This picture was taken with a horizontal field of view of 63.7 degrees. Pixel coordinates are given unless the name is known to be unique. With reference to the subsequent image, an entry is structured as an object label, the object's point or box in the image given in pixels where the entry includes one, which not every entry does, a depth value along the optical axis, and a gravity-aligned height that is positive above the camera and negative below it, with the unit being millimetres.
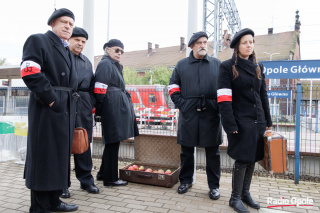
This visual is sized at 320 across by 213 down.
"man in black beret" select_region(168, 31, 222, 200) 3615 +8
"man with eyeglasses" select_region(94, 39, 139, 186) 3834 -36
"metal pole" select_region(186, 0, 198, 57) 4137 +1443
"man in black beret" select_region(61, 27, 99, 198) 3682 +30
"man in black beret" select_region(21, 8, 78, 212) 2559 -62
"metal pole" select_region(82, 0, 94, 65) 4930 +1575
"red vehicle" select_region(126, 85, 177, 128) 9288 -290
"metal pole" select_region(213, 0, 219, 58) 12553 +4338
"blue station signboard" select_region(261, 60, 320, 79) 4245 +671
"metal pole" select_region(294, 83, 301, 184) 4430 -514
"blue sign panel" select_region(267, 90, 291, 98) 6766 +397
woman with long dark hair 3074 -2
